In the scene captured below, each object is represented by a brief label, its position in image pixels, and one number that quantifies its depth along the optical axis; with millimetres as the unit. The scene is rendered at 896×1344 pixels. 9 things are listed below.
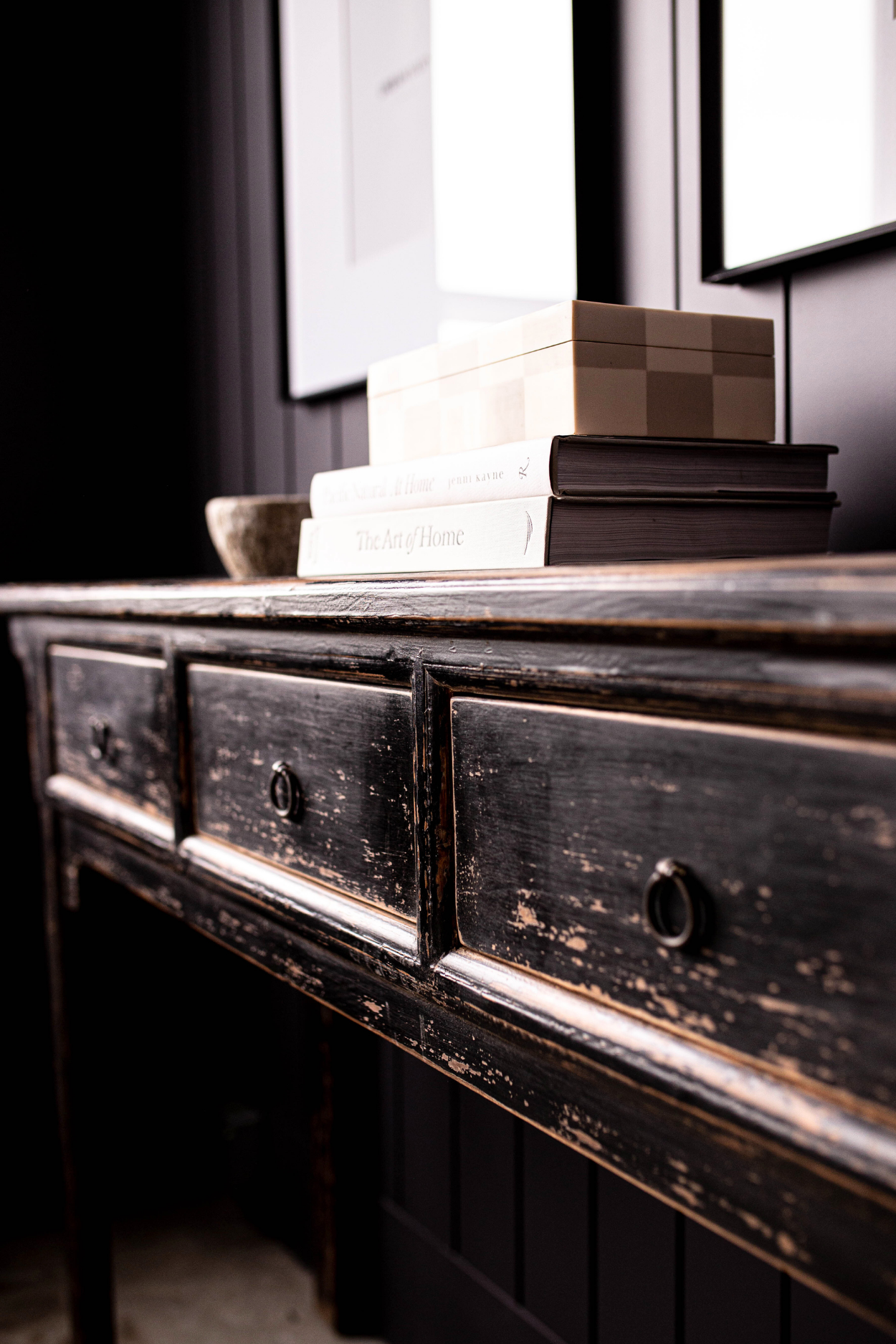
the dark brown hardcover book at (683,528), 601
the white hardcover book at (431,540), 604
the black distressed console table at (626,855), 378
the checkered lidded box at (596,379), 633
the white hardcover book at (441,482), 604
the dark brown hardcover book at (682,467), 595
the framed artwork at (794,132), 711
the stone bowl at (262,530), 1033
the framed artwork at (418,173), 1024
